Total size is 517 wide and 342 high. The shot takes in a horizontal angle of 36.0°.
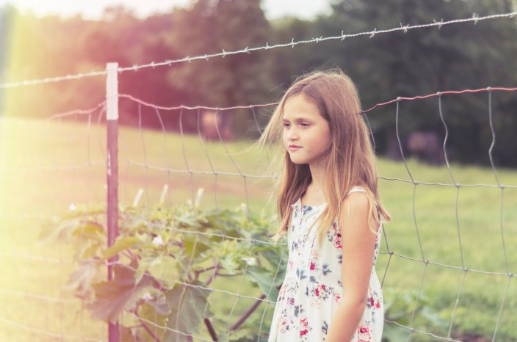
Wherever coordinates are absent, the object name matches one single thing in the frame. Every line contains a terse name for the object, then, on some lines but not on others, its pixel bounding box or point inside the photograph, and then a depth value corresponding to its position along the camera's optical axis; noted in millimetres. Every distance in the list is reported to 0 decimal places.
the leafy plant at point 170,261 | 3049
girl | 2158
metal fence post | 3412
